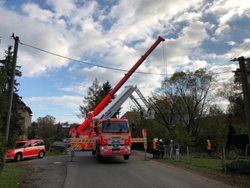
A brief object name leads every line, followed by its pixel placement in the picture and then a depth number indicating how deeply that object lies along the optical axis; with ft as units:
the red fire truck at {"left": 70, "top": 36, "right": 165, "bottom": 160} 37.88
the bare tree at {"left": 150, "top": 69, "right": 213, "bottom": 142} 86.55
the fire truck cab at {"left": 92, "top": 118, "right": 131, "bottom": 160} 37.75
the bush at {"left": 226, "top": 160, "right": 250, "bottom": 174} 27.42
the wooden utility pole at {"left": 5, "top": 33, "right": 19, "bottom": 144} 32.22
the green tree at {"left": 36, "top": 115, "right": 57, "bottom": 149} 179.85
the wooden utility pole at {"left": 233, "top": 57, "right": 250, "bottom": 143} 26.87
